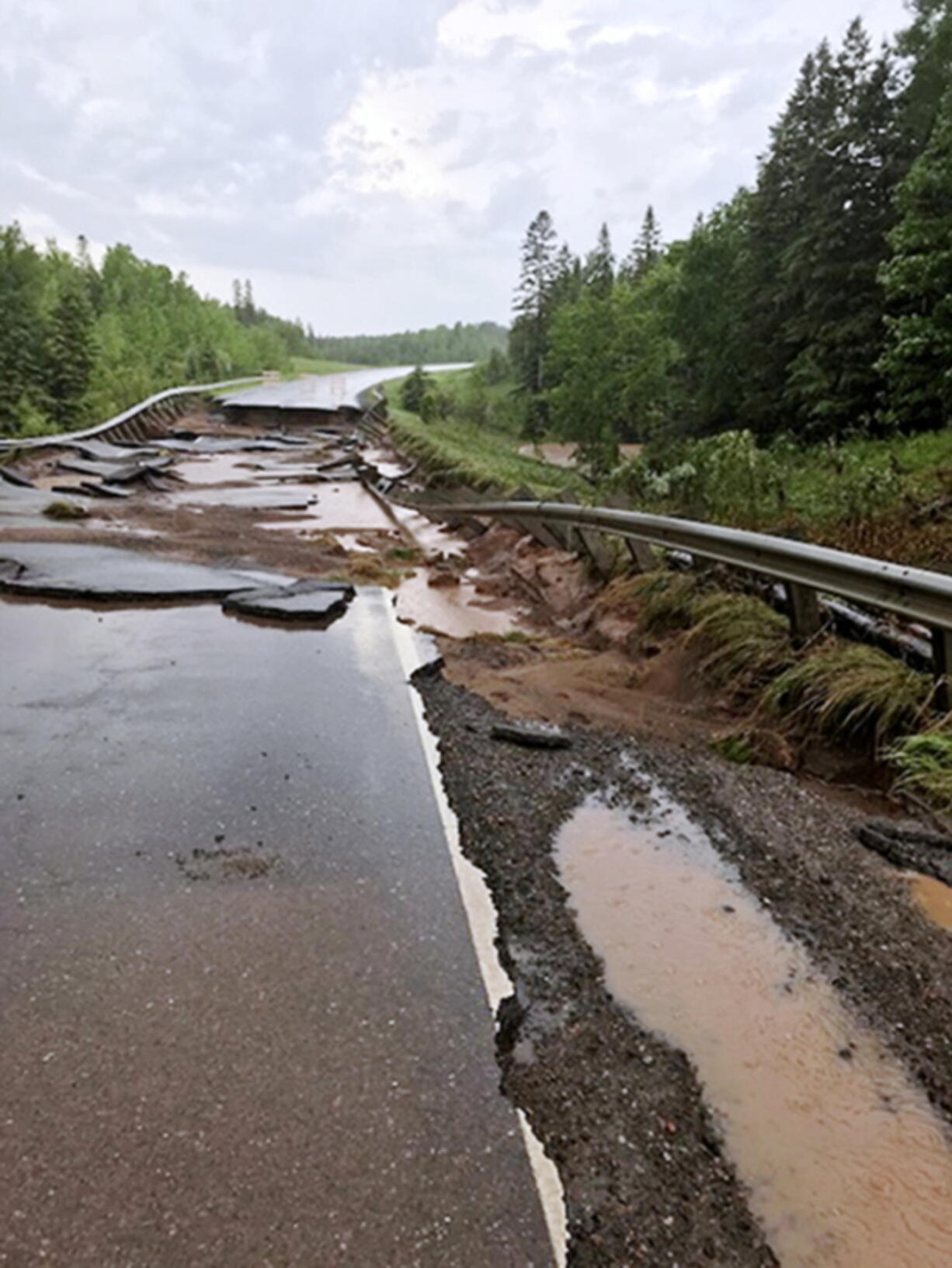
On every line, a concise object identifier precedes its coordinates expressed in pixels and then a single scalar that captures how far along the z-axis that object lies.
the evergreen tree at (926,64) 24.27
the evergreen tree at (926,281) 19.94
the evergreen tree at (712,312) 36.06
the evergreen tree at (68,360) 38.06
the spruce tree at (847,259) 25.88
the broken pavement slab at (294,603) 6.13
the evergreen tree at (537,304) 71.69
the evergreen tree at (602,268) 73.98
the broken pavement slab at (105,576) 6.38
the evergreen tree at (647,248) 79.31
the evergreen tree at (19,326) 36.44
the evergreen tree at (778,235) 30.62
